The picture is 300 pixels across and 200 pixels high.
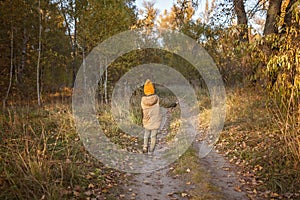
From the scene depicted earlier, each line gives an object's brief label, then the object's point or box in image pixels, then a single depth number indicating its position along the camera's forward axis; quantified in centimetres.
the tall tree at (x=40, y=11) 1297
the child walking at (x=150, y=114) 668
